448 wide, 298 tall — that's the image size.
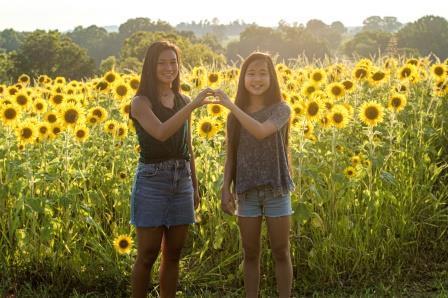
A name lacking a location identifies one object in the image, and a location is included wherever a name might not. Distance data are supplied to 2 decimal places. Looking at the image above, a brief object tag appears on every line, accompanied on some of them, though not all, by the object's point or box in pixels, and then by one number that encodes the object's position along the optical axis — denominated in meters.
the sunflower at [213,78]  6.99
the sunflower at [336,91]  5.93
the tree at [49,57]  45.88
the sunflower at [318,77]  6.40
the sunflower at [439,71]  6.99
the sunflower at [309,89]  6.32
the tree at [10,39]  110.31
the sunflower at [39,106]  6.18
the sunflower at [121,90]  6.50
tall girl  3.95
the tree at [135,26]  95.82
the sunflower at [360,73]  6.57
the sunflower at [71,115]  5.35
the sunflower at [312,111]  5.20
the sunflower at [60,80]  8.80
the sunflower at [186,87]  6.54
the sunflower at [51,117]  5.43
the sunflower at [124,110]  5.95
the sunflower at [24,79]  9.01
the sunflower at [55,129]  5.30
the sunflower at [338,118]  5.20
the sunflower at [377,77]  6.60
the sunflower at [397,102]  5.65
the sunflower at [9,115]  5.58
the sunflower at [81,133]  5.40
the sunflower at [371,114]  5.34
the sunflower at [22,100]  6.12
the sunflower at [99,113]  5.82
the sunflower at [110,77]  7.14
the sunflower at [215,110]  5.48
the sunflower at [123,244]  4.70
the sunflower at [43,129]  5.29
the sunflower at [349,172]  5.23
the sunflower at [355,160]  5.37
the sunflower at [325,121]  5.23
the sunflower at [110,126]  5.70
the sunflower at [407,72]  6.85
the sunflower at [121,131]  5.62
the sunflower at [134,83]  6.42
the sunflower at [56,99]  6.19
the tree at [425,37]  67.06
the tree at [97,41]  97.52
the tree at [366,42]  68.69
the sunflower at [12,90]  7.17
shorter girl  4.00
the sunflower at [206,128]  5.11
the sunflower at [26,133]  5.27
